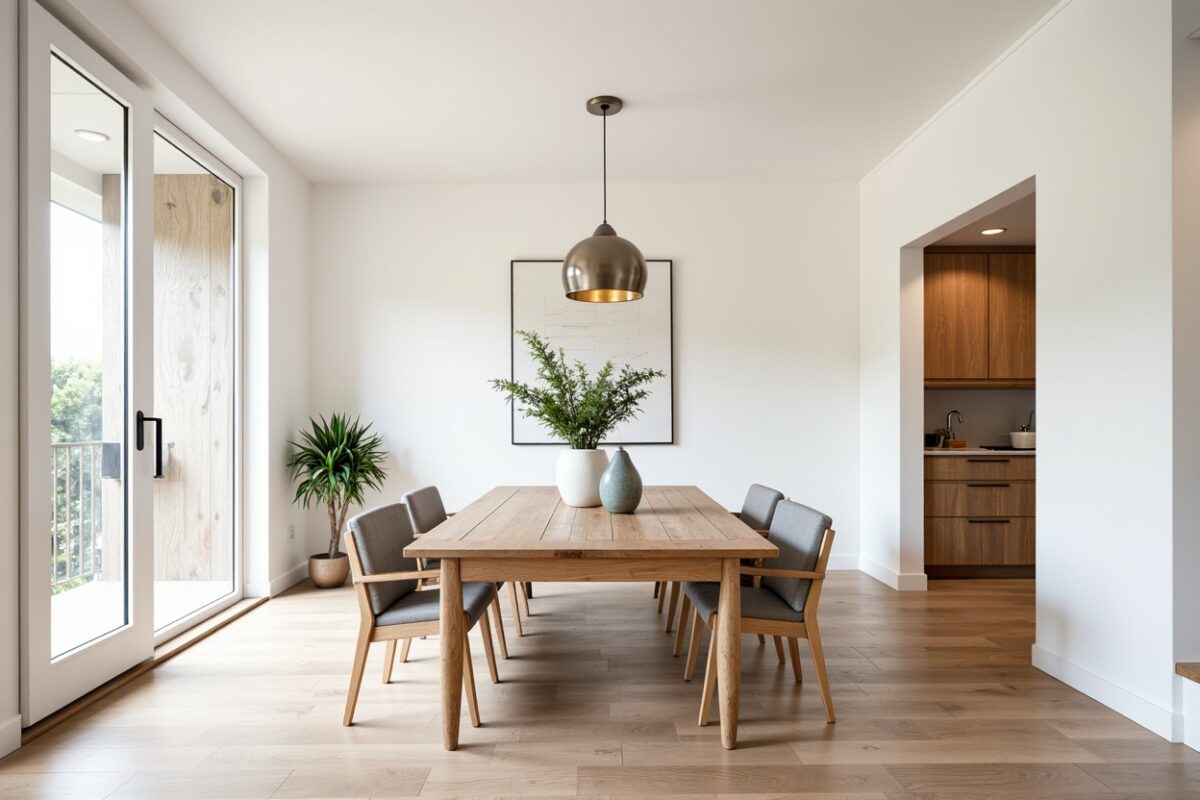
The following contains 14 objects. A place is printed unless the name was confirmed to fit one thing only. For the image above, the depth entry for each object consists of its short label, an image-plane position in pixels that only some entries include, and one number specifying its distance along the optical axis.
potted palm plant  4.65
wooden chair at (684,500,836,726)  2.50
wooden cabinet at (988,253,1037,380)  5.32
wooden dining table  2.30
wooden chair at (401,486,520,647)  3.19
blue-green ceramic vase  2.93
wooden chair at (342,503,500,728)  2.50
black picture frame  5.23
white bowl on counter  5.36
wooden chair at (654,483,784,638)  3.20
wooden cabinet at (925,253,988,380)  5.32
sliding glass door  2.51
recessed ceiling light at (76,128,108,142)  2.87
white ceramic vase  3.14
